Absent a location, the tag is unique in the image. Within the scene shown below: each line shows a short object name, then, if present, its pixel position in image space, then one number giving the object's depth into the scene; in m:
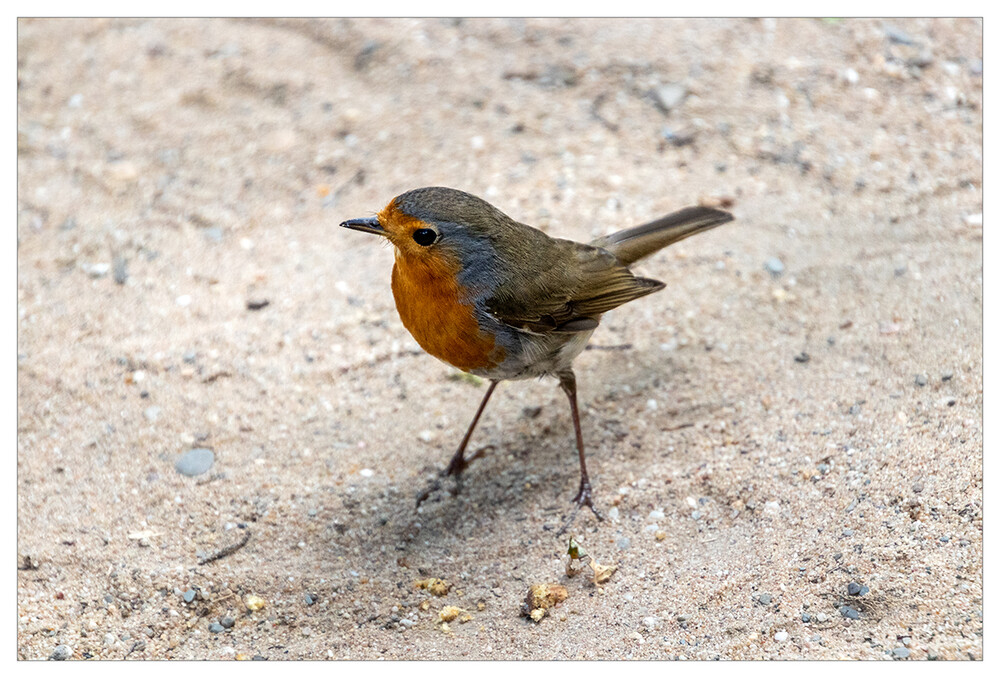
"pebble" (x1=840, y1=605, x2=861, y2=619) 6.82
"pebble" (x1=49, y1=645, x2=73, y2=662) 7.10
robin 7.88
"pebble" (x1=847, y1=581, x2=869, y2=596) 6.96
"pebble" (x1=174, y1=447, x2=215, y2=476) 9.03
